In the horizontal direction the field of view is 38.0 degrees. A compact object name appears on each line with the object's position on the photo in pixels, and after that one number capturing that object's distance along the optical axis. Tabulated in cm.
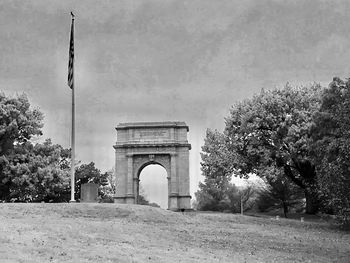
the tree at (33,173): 4712
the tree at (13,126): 4728
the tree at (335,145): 3209
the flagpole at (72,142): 3416
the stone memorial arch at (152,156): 5184
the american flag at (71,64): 3500
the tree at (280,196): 5772
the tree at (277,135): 4497
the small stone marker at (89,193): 3772
